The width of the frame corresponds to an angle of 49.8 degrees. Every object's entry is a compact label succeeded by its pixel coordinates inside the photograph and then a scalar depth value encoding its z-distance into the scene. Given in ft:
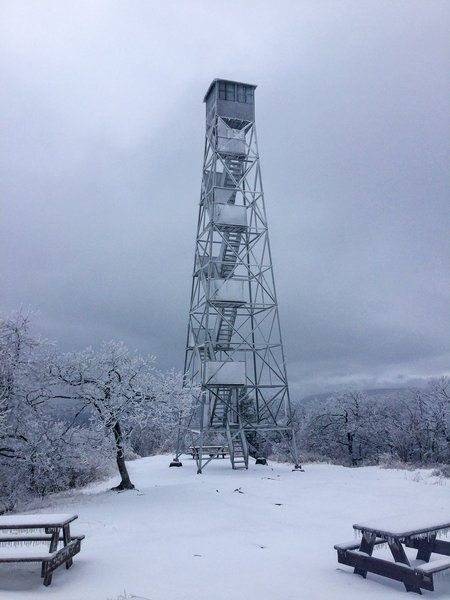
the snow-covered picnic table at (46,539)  20.49
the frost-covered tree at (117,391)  49.14
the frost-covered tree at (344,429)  161.58
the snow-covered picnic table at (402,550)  19.04
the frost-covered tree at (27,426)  46.98
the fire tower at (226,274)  68.80
